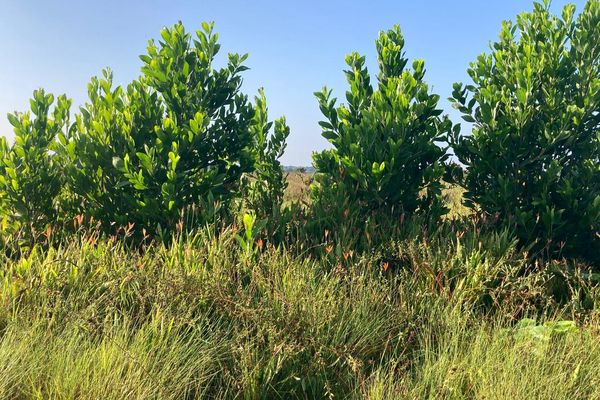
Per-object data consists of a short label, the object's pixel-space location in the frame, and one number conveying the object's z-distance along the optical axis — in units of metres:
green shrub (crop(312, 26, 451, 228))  5.29
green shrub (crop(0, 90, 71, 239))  5.12
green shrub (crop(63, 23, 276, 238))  4.98
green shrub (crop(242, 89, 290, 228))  6.71
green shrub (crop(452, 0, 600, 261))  5.28
